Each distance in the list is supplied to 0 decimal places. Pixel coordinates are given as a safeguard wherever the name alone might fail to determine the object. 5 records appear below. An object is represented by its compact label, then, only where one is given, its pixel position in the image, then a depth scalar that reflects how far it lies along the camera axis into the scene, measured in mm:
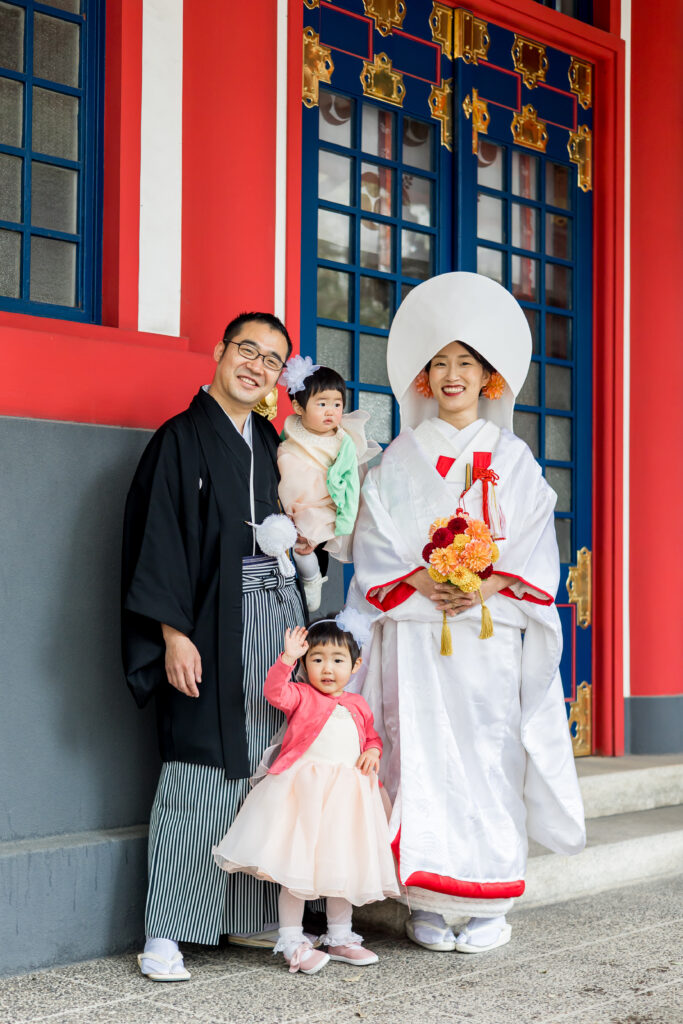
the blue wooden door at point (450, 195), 4914
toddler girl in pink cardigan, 3217
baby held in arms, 3500
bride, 3576
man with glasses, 3311
